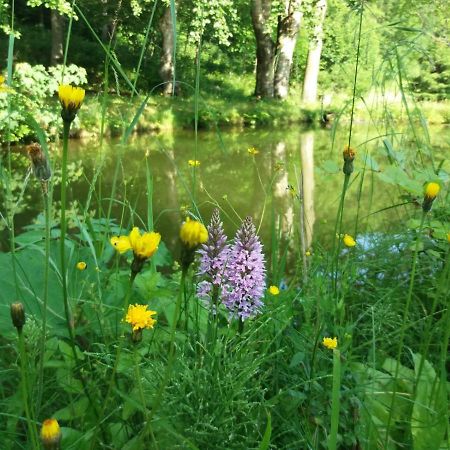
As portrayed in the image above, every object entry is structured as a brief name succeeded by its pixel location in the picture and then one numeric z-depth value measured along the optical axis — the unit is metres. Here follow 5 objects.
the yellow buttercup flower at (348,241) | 1.07
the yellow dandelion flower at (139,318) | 0.54
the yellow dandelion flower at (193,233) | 0.45
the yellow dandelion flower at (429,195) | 0.67
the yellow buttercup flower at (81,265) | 0.96
